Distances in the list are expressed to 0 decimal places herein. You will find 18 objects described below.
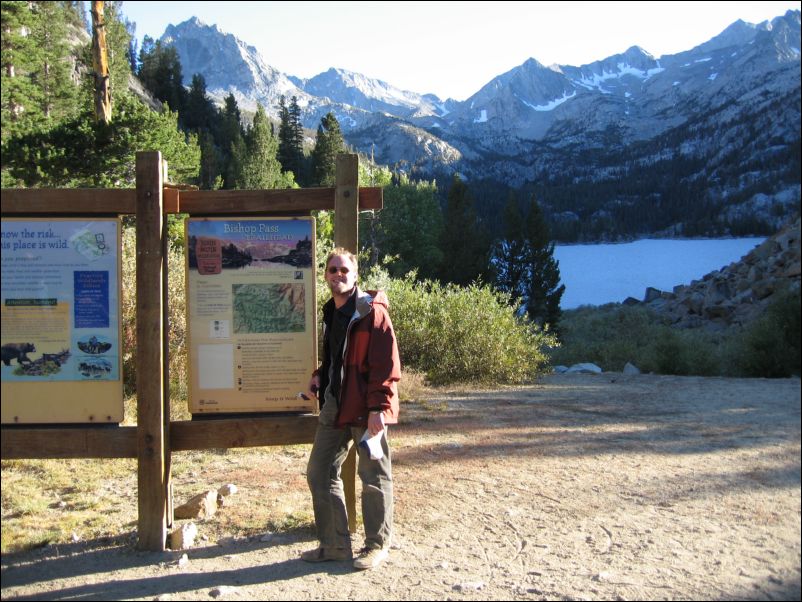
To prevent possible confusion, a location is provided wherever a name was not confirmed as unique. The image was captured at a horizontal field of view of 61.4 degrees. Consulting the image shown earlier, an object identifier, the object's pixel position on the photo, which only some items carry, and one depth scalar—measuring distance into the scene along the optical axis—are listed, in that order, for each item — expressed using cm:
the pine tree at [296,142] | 7006
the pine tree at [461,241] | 4059
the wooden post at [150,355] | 439
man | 406
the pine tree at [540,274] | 3600
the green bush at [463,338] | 1259
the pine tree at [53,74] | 2879
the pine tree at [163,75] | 7262
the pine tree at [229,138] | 5297
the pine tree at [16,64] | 1334
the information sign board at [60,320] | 423
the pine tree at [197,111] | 7231
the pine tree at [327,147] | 5216
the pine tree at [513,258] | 3744
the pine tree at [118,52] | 4185
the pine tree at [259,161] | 4581
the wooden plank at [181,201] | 426
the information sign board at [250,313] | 461
